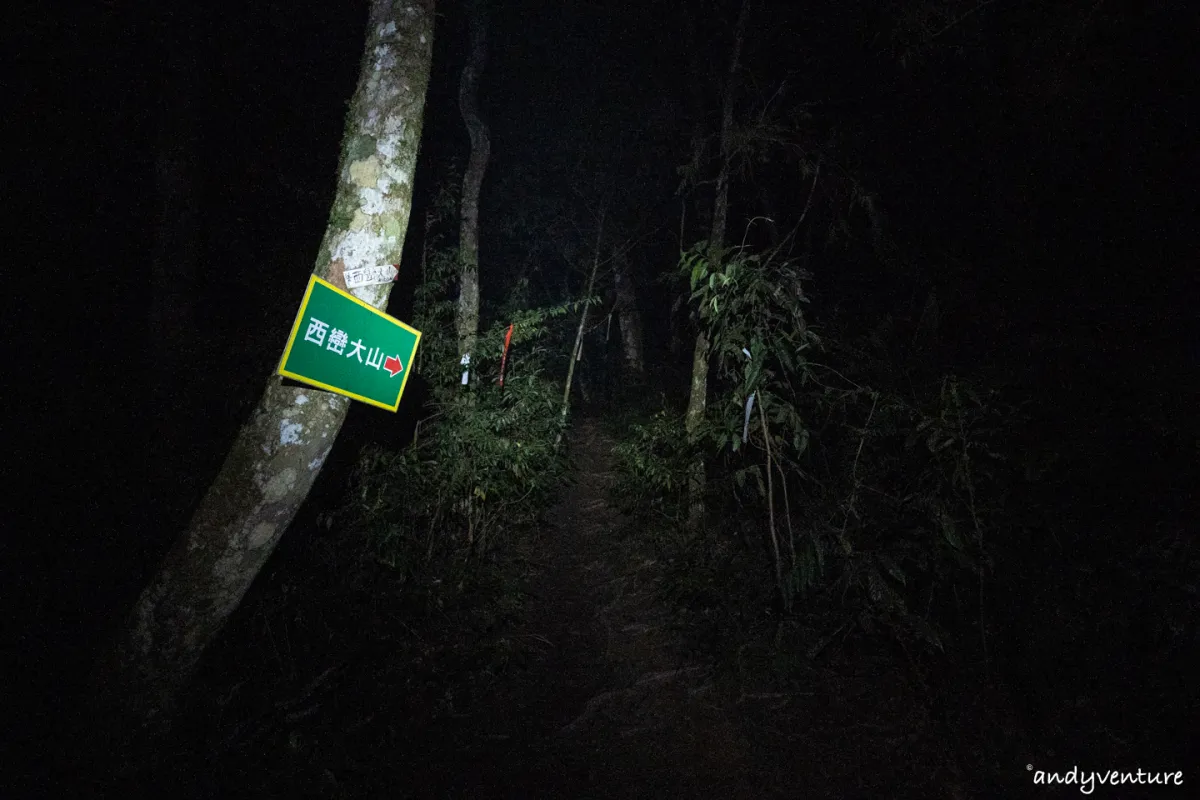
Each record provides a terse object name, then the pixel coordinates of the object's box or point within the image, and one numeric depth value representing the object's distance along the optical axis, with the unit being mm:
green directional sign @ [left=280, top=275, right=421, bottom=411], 2729
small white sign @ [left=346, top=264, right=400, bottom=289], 3059
